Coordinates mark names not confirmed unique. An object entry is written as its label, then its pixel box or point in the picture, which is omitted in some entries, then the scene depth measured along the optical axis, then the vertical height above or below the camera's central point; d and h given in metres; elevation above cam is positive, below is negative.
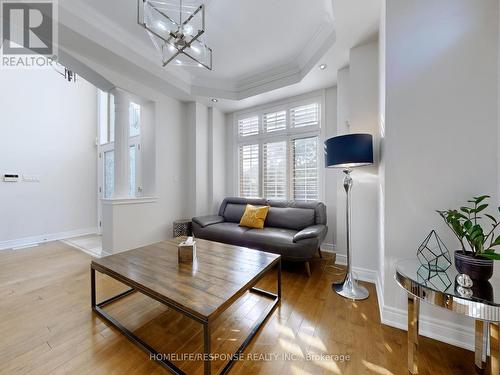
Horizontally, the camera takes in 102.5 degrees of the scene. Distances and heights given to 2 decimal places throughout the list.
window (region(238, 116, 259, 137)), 4.19 +1.30
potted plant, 1.03 -0.35
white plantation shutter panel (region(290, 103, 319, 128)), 3.51 +1.29
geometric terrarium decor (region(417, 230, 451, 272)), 1.37 -0.47
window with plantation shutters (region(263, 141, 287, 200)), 3.81 +0.33
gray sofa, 2.43 -0.64
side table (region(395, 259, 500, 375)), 0.91 -0.55
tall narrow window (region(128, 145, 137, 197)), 3.94 +0.34
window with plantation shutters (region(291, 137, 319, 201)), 3.52 +0.32
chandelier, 1.67 +1.38
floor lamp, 1.83 +0.27
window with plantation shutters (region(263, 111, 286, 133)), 3.86 +1.29
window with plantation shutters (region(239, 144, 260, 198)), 4.14 +0.35
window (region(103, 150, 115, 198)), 4.67 +0.33
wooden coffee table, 1.16 -0.66
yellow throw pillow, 3.23 -0.49
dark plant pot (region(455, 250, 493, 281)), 1.03 -0.42
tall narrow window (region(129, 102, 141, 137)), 3.99 +1.39
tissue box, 1.72 -0.56
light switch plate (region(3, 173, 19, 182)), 3.62 +0.19
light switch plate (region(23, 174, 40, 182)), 3.84 +0.19
